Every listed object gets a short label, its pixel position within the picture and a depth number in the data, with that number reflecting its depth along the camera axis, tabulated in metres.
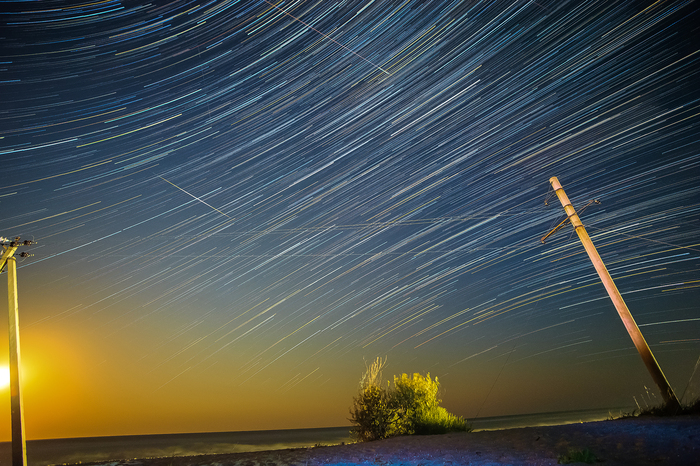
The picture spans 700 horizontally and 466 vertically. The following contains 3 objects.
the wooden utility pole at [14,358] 8.62
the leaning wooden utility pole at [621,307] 7.93
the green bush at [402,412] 11.10
